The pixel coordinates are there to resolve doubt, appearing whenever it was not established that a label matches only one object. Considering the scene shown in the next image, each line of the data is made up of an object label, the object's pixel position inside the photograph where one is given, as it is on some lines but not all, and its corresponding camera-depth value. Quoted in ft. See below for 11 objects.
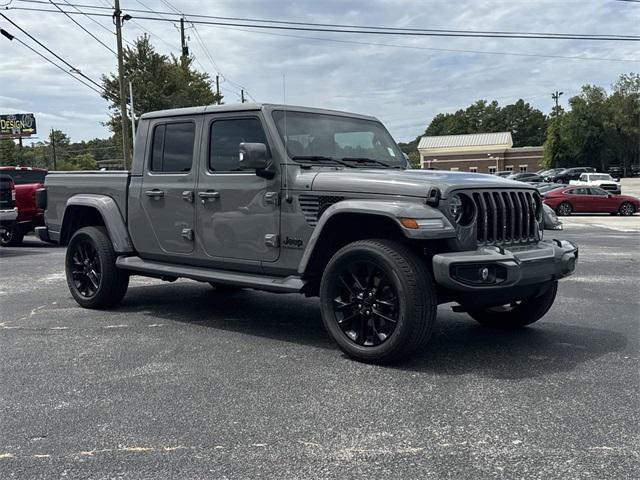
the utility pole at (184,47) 129.90
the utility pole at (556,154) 267.18
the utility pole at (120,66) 88.94
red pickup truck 44.14
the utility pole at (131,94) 94.97
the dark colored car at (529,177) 157.09
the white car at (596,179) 129.03
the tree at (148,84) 113.19
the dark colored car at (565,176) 188.65
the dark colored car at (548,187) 93.40
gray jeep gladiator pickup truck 13.91
